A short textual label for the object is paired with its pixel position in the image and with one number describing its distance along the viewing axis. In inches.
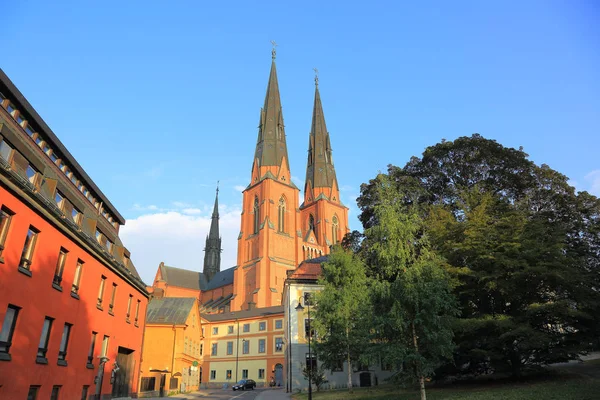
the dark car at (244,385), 1718.8
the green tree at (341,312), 1087.0
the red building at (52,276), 498.0
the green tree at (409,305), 673.0
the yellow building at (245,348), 2113.7
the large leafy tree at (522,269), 815.7
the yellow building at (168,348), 1139.3
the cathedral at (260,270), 1421.0
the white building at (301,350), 1353.3
